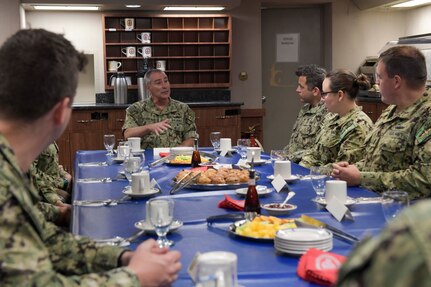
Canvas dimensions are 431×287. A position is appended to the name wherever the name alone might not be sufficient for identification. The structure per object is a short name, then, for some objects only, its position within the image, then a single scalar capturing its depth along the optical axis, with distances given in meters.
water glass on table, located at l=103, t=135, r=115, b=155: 4.20
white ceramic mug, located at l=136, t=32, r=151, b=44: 7.55
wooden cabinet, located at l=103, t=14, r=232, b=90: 7.55
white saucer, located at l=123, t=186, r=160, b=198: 2.70
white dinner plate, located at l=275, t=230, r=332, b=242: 1.74
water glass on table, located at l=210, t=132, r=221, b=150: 4.39
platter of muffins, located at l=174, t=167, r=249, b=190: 2.93
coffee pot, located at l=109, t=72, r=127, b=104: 7.29
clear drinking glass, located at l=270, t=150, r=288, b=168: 3.76
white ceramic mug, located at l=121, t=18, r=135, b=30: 7.48
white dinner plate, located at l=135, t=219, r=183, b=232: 2.00
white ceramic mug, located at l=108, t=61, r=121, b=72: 7.52
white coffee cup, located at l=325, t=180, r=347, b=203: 2.38
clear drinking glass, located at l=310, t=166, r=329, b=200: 2.49
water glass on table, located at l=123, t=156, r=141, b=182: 3.14
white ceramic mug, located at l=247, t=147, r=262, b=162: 3.82
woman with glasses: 3.78
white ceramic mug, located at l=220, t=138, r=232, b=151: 4.39
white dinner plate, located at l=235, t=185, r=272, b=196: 2.70
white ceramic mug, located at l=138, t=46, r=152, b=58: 7.57
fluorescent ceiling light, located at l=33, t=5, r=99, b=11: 7.11
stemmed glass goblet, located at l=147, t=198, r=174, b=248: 1.86
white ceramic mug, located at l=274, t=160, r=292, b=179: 3.08
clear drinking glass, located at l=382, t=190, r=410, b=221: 1.89
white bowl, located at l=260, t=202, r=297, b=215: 2.30
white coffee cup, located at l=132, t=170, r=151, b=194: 2.71
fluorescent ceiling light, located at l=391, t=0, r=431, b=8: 7.20
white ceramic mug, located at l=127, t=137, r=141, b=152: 4.46
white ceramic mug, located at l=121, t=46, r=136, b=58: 7.54
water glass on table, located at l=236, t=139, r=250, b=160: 4.05
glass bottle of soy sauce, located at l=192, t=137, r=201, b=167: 3.73
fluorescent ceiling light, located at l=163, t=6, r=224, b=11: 7.39
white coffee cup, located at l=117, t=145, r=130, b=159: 4.02
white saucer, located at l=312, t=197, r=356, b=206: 2.41
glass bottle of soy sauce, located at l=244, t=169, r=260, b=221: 2.16
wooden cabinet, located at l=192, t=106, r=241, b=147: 7.23
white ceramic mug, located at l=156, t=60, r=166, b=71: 7.64
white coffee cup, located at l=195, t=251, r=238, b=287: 1.29
